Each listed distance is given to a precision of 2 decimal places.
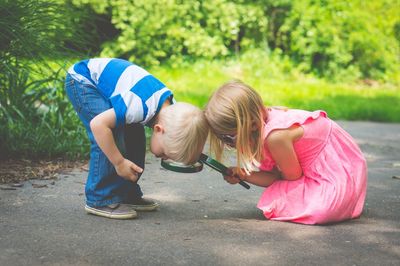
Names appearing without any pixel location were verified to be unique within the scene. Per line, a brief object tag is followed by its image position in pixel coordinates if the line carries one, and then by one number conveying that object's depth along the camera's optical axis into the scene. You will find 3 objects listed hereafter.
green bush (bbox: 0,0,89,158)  3.61
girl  2.58
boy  2.46
